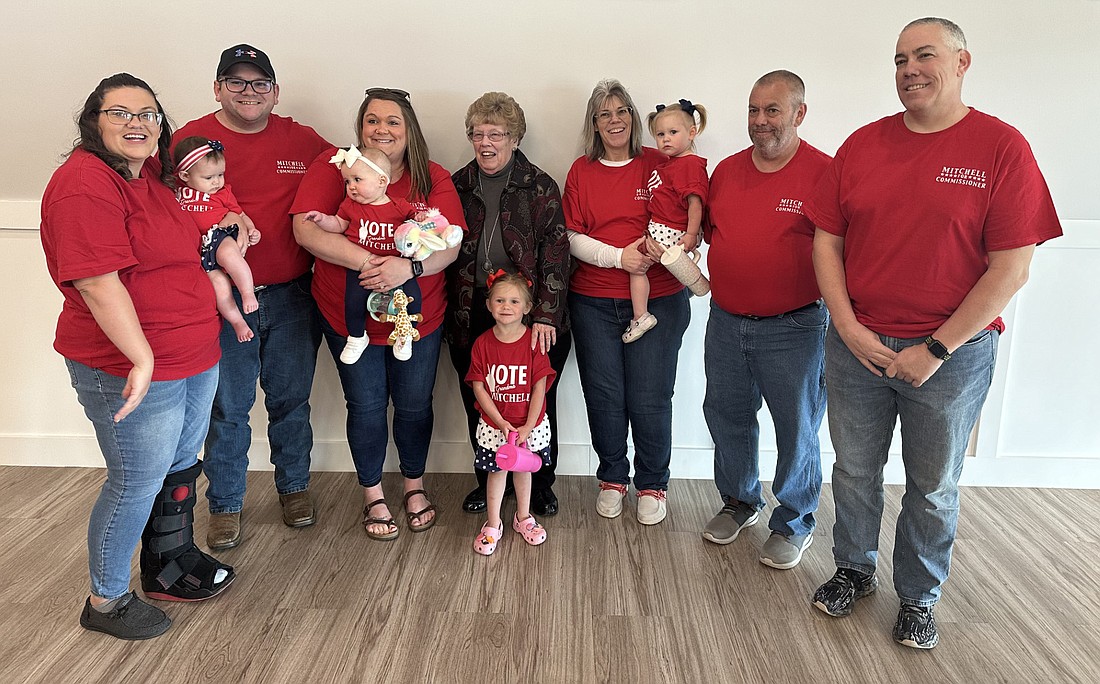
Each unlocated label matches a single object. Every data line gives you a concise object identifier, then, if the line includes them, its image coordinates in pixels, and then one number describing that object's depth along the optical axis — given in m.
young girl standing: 2.61
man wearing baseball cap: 2.51
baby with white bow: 2.41
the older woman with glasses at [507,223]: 2.62
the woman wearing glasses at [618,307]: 2.66
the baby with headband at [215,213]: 2.23
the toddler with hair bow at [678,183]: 2.55
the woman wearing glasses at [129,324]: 1.83
